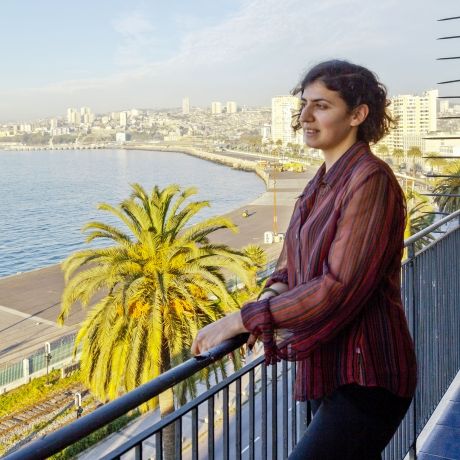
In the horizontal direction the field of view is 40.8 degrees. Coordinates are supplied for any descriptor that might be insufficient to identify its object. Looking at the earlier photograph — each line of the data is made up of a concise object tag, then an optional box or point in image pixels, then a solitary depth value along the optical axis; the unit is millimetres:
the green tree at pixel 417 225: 18469
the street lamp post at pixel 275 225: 52344
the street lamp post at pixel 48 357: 19703
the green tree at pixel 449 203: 16041
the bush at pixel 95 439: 13842
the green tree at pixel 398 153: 75125
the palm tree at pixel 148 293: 9914
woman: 1202
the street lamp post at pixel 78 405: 16170
